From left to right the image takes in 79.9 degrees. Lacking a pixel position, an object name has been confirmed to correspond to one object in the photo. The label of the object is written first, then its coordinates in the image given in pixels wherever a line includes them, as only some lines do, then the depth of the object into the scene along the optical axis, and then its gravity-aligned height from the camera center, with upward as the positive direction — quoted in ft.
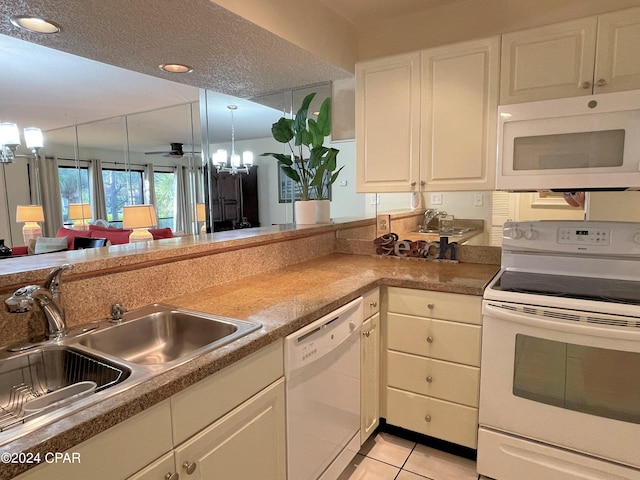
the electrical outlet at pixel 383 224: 8.45 -0.59
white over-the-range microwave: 5.14 +0.74
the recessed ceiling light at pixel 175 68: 7.54 +2.63
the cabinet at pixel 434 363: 5.65 -2.56
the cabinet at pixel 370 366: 5.83 -2.66
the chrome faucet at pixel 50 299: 3.31 -0.91
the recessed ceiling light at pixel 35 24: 5.37 +2.54
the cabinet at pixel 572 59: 5.46 +2.07
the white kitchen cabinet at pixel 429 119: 6.56 +1.44
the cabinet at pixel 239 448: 2.95 -2.17
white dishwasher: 4.27 -2.46
